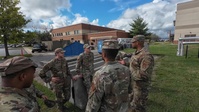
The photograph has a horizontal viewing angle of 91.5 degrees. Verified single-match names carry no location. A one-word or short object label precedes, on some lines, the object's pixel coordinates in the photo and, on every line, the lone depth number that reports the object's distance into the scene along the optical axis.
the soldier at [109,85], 1.23
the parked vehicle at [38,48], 18.86
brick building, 30.14
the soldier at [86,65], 2.96
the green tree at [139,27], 32.60
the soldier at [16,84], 0.74
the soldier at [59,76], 2.48
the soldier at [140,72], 2.01
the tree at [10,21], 12.37
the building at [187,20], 27.78
